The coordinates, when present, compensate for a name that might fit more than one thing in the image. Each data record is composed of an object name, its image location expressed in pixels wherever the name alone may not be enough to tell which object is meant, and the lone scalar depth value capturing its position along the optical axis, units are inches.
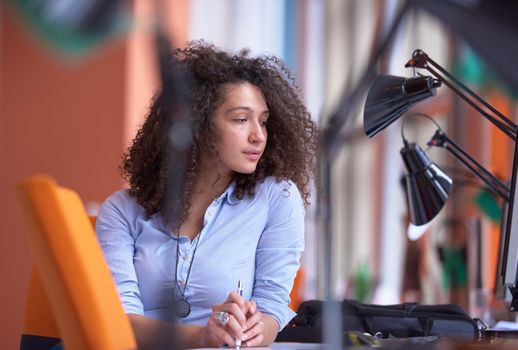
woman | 116.3
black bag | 121.5
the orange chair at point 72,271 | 96.5
